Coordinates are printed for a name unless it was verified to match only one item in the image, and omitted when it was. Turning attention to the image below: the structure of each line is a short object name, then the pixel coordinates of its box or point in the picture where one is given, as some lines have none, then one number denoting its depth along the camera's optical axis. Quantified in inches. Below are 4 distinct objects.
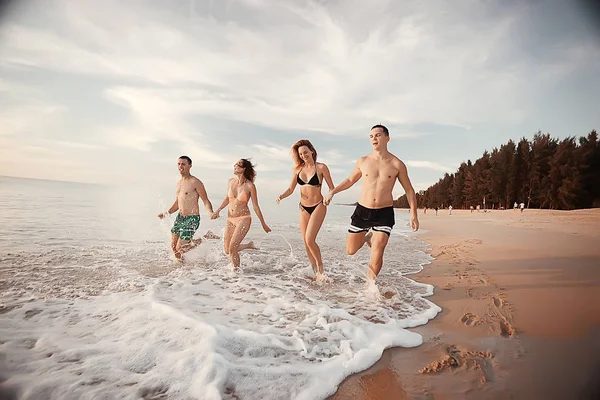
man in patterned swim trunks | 259.4
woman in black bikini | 210.5
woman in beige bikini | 237.0
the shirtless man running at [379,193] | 181.6
